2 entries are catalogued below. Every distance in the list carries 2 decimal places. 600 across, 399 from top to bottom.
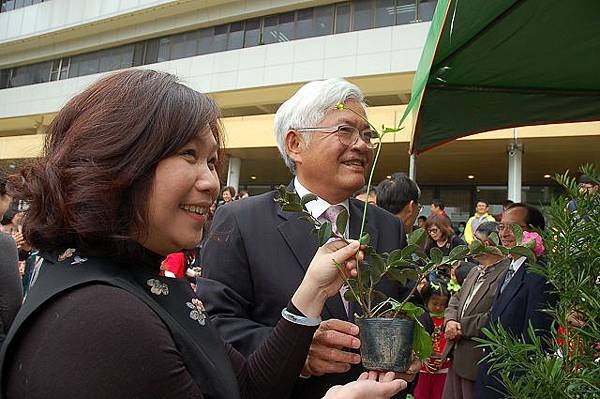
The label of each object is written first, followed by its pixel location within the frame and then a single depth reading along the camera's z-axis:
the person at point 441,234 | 6.67
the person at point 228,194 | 7.88
